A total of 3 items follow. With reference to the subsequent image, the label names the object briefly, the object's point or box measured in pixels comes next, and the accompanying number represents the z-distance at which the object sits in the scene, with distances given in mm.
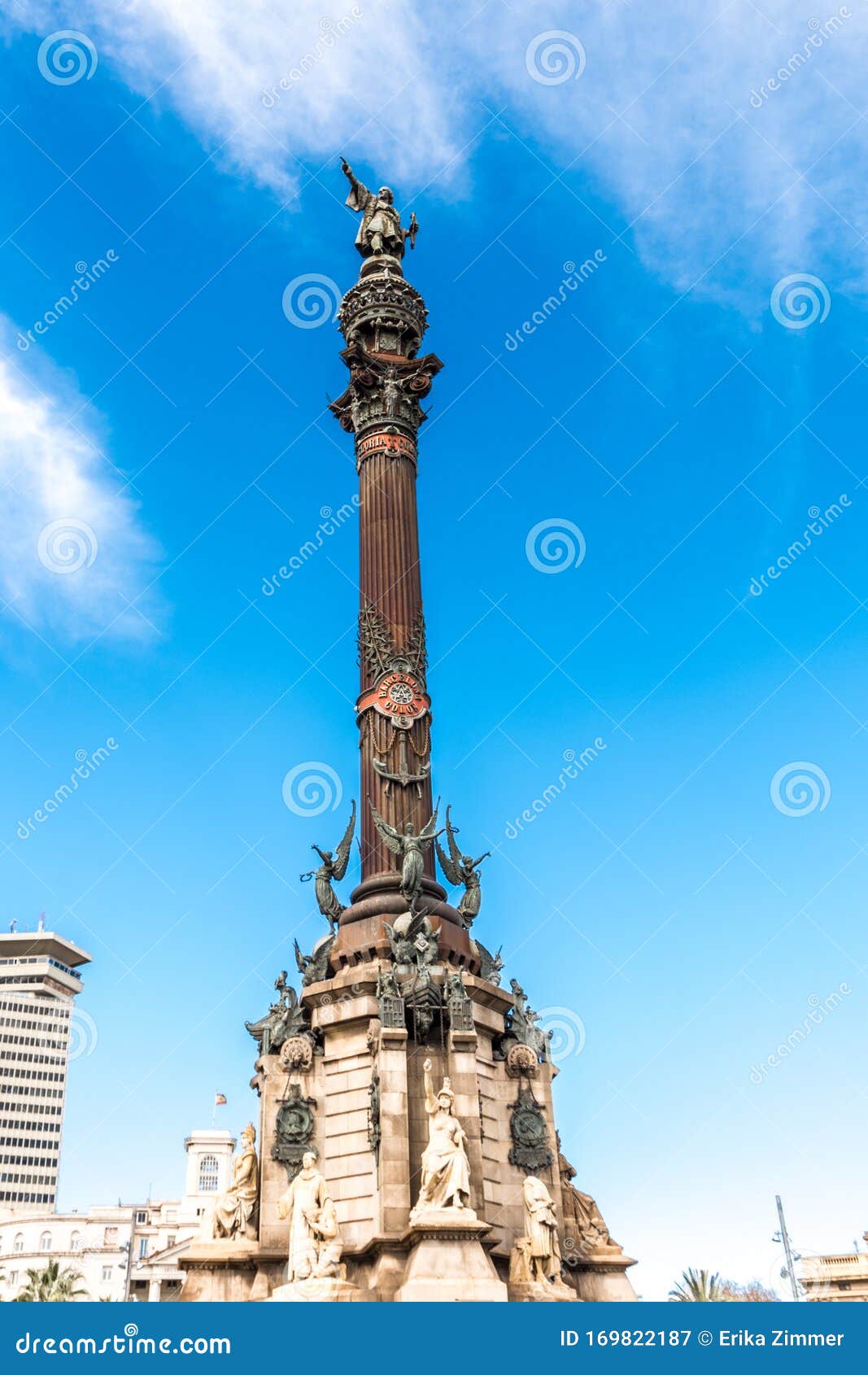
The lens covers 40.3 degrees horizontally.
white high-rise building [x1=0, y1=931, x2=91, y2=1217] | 147750
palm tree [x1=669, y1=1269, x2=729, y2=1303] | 38219
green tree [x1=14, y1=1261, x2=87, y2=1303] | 55625
